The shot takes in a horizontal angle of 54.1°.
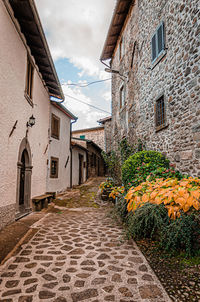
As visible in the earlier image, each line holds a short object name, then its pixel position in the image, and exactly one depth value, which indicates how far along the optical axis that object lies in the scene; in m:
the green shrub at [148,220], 3.24
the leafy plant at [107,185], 8.44
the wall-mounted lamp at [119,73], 10.20
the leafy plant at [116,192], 6.71
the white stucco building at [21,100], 4.47
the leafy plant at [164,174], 4.94
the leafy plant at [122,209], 4.80
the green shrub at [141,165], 5.41
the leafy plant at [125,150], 8.65
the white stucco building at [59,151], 9.22
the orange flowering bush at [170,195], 3.00
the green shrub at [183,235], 2.86
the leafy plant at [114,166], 10.17
